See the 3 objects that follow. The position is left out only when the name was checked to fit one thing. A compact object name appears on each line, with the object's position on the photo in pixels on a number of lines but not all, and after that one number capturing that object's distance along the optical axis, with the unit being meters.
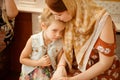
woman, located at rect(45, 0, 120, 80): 1.26
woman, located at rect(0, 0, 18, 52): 1.85
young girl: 1.48
